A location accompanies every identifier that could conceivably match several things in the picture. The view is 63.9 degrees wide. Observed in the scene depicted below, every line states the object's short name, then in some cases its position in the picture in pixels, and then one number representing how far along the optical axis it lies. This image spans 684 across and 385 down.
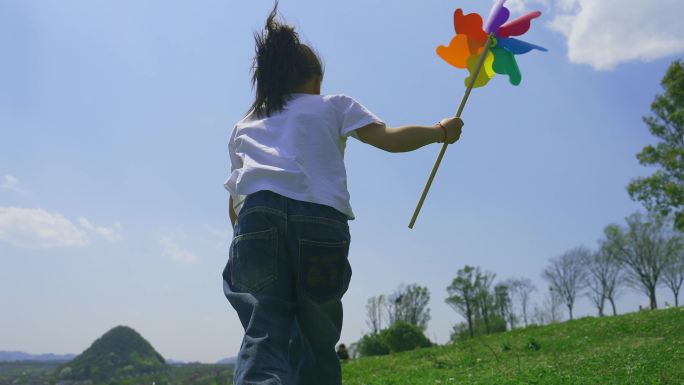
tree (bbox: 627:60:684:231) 17.00
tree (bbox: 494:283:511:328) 39.53
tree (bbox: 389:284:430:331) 41.22
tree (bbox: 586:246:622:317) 40.93
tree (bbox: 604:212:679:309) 37.86
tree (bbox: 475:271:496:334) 37.34
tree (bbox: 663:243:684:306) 37.69
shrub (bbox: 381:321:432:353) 17.56
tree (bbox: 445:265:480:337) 37.41
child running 2.10
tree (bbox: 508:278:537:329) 43.75
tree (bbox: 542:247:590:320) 43.38
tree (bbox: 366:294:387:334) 39.54
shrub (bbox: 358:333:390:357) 18.47
